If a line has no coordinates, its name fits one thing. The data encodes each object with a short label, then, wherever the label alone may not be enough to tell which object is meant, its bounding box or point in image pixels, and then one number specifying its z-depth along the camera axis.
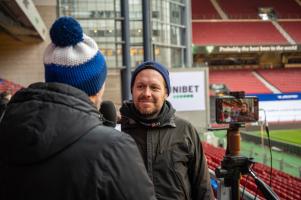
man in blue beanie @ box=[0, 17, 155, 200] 0.81
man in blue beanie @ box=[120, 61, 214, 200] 1.75
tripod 1.70
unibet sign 8.76
